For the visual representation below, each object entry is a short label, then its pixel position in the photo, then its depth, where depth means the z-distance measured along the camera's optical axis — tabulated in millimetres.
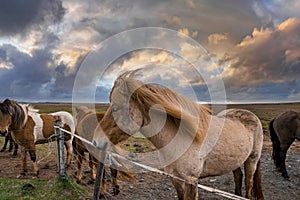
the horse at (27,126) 6555
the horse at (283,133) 7906
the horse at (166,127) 3273
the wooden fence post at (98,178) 3509
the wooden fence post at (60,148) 5121
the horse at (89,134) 5809
